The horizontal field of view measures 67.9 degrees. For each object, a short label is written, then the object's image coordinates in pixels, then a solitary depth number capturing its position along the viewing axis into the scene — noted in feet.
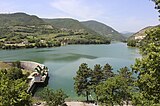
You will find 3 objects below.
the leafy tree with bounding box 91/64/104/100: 80.05
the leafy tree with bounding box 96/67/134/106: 53.86
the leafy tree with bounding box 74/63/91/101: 76.61
